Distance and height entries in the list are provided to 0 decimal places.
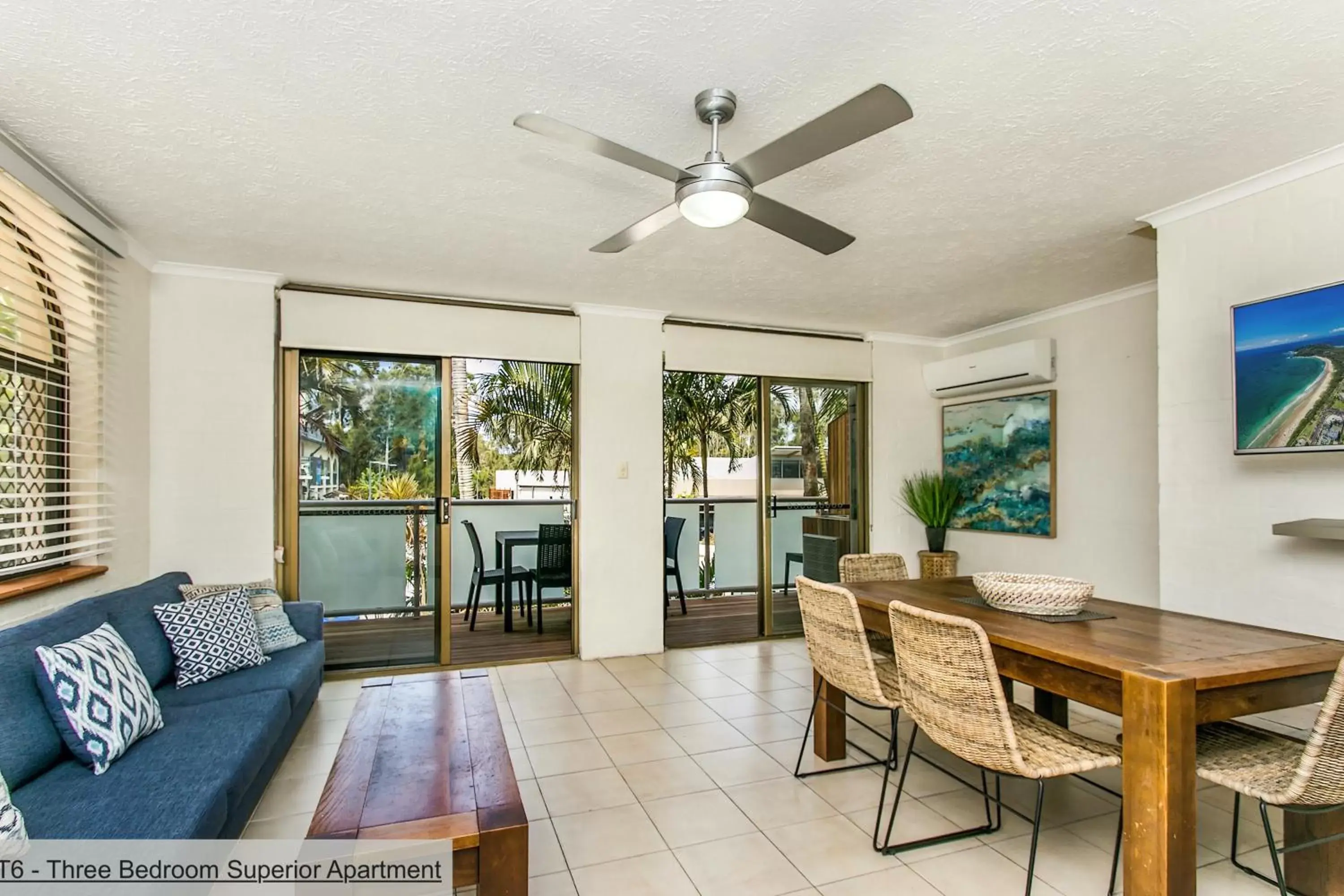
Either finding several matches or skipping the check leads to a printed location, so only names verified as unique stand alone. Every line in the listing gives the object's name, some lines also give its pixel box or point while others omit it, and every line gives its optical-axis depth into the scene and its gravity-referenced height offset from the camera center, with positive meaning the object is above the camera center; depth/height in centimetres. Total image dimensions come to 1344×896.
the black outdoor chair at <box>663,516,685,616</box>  596 -71
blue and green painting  480 -3
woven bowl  241 -50
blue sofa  175 -90
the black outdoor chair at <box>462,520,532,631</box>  535 -94
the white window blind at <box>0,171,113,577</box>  258 +31
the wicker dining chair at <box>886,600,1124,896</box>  196 -78
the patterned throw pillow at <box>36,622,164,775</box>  202 -74
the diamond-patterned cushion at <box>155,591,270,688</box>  286 -77
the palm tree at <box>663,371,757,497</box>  570 +39
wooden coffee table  167 -92
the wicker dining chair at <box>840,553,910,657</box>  371 -61
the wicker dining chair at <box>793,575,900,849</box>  252 -76
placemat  242 -58
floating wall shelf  240 -27
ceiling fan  173 +85
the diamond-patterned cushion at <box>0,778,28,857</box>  144 -79
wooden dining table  169 -63
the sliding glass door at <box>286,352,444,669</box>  439 -29
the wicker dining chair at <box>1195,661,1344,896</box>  169 -87
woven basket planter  540 -86
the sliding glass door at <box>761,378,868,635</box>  548 -23
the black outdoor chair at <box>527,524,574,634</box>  506 -74
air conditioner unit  470 +64
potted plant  543 -37
